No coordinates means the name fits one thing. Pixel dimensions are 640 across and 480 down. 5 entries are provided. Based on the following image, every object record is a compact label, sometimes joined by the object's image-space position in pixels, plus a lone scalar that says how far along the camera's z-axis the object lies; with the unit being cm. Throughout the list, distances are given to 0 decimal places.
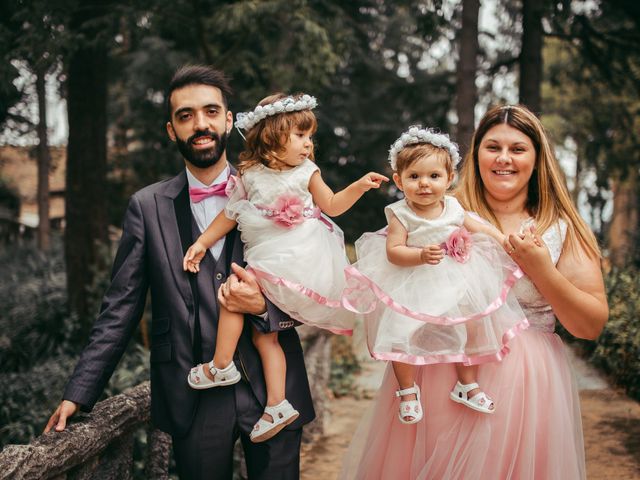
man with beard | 262
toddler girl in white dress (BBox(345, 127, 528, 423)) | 241
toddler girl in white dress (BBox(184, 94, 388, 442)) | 255
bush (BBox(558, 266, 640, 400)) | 649
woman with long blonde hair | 251
